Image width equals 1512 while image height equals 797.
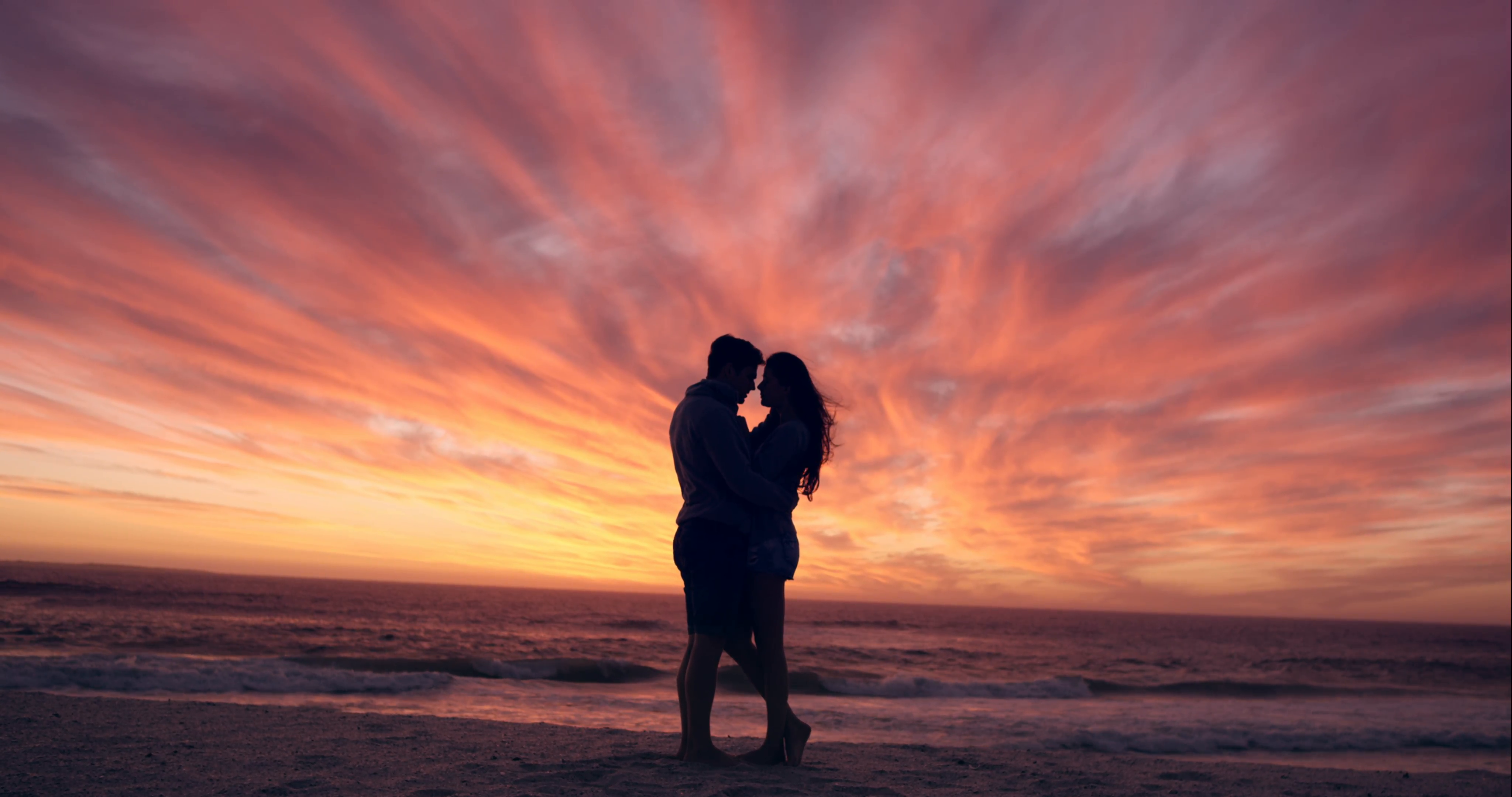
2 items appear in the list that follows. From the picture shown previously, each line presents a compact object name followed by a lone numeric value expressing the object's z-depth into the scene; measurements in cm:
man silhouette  346
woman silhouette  363
